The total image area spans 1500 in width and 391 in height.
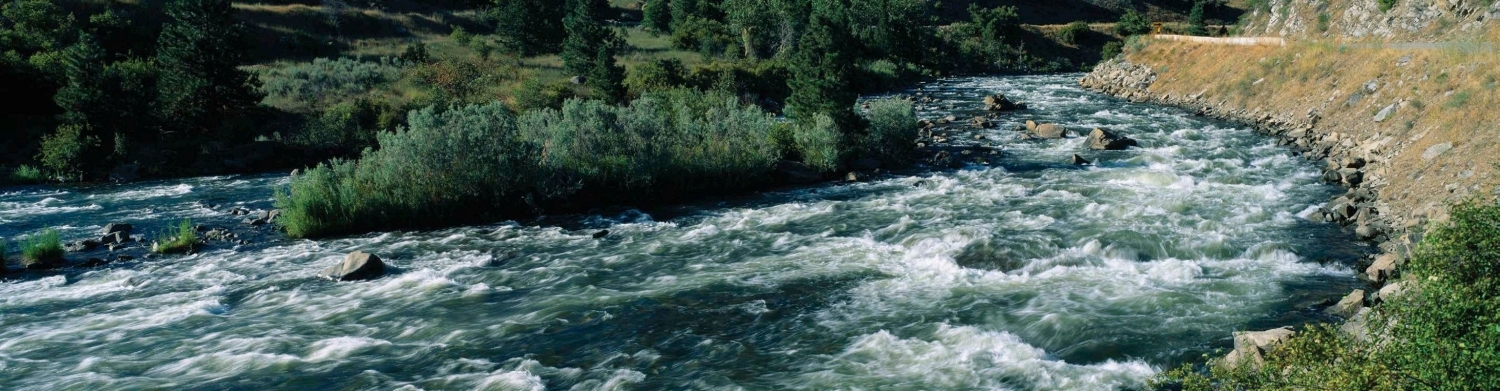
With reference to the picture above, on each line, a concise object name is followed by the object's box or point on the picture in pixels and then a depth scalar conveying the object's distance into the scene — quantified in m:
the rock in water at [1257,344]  12.19
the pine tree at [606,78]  50.50
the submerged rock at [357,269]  19.58
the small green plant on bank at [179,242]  22.36
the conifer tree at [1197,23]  76.88
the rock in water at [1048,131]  39.81
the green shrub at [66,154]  35.31
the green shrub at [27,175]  34.81
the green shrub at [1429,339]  7.44
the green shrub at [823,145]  31.05
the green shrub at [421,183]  24.44
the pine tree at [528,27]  70.25
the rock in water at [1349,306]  15.03
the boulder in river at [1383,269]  16.77
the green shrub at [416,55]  61.50
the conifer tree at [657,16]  96.75
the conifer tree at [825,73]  32.47
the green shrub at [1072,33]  108.38
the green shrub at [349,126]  39.69
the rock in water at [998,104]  51.38
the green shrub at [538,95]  47.81
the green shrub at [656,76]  53.19
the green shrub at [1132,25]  102.69
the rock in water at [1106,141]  35.06
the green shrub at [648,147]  27.52
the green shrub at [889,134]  33.59
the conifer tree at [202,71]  40.34
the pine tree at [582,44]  55.44
